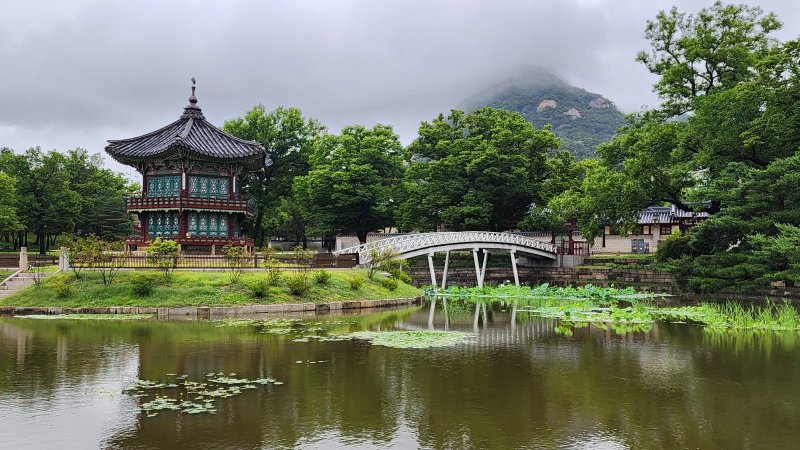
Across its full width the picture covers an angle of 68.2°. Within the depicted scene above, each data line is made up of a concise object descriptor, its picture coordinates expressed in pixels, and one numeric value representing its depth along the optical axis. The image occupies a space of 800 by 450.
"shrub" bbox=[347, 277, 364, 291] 35.30
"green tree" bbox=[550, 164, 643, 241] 47.03
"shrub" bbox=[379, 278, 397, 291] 38.06
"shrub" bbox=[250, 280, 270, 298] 31.31
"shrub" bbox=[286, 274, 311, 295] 32.59
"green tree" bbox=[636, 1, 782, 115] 43.91
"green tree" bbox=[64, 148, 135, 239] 69.75
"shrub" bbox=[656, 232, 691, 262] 48.28
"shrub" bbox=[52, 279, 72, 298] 30.41
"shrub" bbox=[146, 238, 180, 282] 32.62
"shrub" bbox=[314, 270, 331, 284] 34.38
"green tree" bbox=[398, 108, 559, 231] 60.84
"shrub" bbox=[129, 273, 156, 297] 30.44
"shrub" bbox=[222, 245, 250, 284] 33.69
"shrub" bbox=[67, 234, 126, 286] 32.06
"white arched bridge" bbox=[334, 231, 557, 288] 43.00
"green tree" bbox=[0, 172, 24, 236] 56.34
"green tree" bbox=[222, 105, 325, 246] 67.38
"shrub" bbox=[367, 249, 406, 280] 39.06
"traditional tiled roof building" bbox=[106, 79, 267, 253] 46.84
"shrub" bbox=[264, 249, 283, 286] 33.12
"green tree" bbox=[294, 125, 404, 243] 60.94
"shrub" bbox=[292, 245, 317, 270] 36.62
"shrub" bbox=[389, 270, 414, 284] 40.91
